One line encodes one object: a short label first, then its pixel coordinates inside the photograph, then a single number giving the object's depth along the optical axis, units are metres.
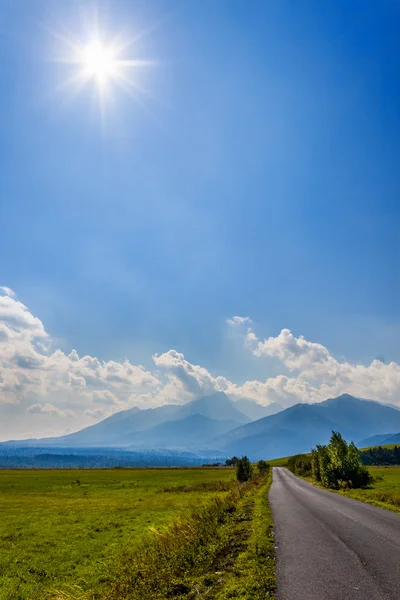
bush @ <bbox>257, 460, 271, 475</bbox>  154.41
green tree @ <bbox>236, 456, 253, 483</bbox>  84.11
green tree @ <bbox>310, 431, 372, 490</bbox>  62.38
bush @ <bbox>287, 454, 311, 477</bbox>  118.86
